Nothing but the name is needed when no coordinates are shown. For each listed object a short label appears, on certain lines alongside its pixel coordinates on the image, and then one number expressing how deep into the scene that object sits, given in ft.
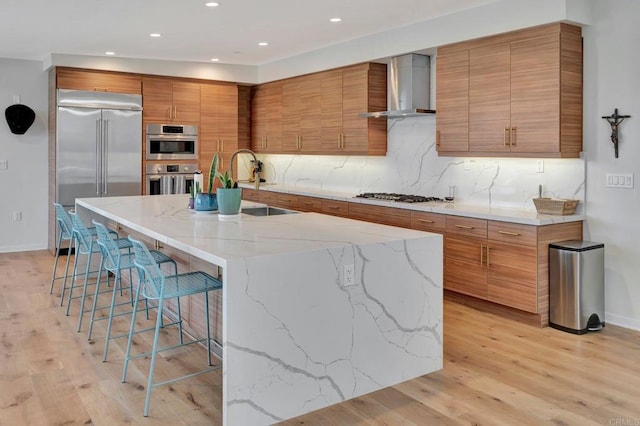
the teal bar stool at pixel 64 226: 16.03
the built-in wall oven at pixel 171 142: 24.82
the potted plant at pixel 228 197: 13.34
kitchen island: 8.45
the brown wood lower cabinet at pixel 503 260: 13.89
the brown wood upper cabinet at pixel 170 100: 24.66
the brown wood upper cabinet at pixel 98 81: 22.94
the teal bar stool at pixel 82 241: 14.29
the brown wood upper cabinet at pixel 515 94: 14.07
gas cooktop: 18.10
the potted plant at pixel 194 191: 14.69
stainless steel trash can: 13.50
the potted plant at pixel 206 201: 14.02
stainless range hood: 18.39
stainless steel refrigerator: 23.13
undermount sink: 15.80
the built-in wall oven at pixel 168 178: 24.97
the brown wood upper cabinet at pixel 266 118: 25.59
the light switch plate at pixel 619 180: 13.74
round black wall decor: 23.50
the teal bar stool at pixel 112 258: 11.99
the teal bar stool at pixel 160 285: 9.51
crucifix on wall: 13.82
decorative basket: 14.43
